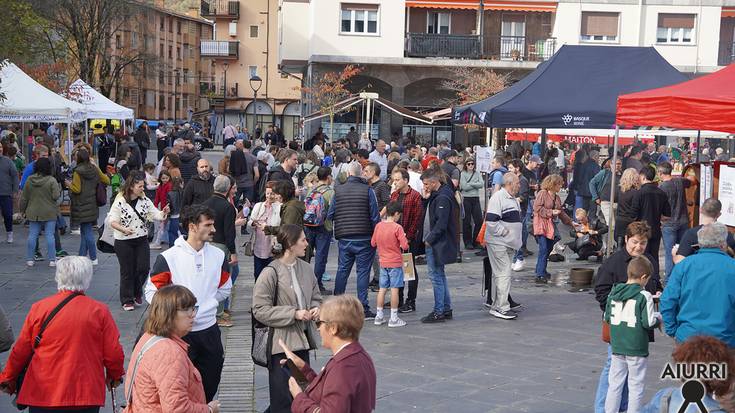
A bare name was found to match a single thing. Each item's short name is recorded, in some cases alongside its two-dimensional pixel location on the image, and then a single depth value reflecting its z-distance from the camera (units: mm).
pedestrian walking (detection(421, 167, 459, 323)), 10578
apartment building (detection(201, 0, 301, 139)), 69250
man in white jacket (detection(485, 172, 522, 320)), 10820
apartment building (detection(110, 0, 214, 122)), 76250
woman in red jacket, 5168
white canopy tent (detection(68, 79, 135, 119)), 27625
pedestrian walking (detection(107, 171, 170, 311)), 10367
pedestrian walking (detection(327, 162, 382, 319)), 10508
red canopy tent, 9430
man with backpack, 11375
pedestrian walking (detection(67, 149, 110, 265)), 13070
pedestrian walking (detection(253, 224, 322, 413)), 5617
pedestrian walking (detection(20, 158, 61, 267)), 13547
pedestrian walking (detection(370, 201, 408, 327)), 10164
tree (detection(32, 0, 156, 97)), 40594
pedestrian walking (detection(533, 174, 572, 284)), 13203
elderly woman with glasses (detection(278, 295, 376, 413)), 4105
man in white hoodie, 6066
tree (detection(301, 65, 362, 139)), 36469
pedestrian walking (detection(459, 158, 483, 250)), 15898
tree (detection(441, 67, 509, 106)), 36188
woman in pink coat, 4414
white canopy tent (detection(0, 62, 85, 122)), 19469
